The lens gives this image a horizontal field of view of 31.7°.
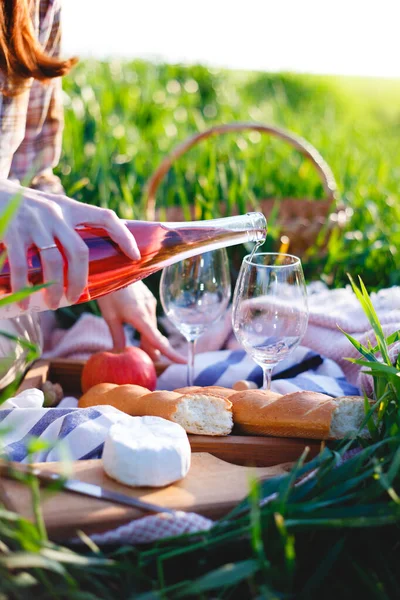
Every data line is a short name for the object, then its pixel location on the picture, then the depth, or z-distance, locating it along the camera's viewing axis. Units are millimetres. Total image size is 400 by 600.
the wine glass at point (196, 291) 1448
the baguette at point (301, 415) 1088
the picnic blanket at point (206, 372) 1041
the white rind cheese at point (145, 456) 918
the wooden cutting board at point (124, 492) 864
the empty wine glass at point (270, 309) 1214
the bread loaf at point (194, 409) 1132
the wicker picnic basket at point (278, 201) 2326
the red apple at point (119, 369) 1441
